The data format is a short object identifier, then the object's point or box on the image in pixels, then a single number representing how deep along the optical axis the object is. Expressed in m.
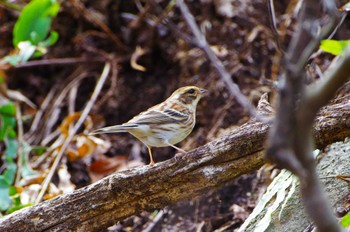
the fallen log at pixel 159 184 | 6.80
